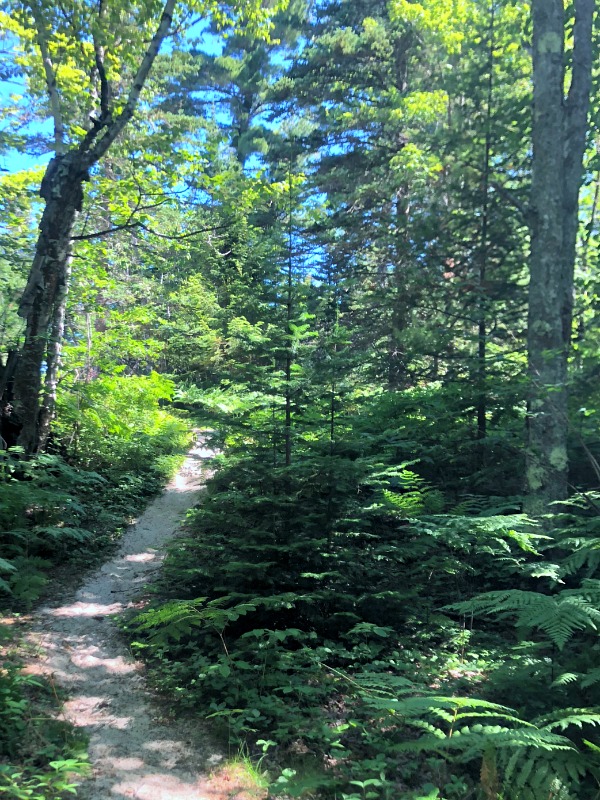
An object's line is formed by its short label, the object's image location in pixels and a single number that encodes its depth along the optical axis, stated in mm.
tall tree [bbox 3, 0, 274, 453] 7324
